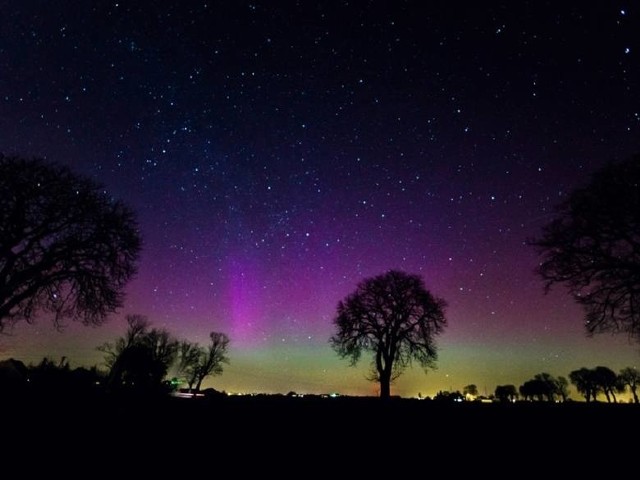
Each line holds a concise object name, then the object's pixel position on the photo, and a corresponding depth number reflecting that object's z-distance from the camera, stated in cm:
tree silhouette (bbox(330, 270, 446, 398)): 2911
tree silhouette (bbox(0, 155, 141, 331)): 1744
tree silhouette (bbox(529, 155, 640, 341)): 1584
